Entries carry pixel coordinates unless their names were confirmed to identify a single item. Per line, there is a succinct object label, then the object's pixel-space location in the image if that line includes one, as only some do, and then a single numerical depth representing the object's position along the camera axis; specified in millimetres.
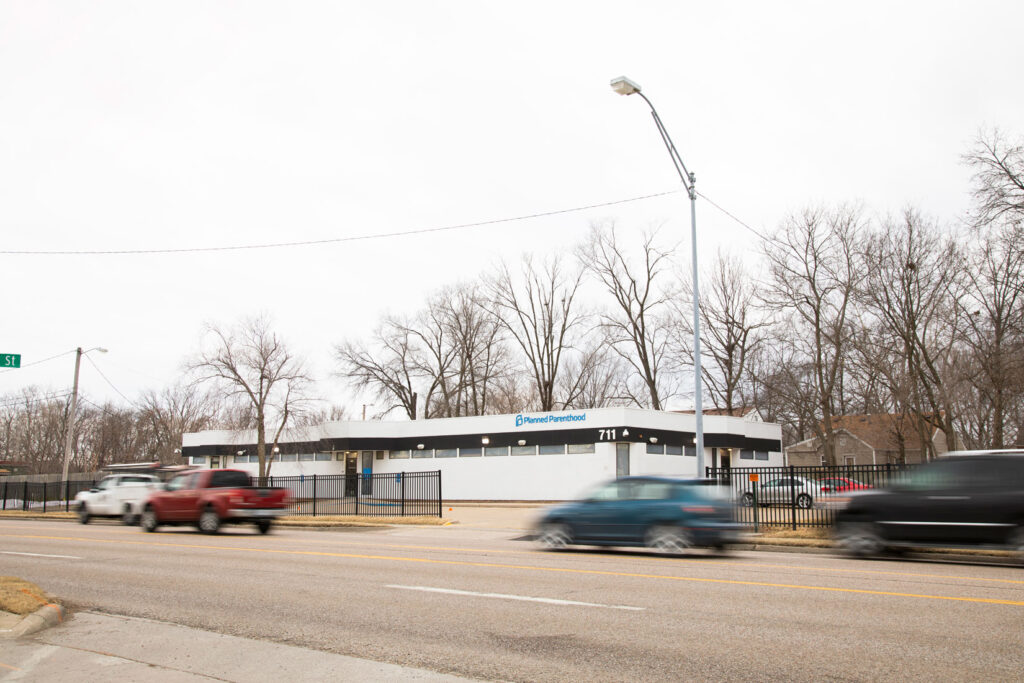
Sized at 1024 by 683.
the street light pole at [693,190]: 17719
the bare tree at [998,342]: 28516
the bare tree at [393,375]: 63469
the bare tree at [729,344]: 53688
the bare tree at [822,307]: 43906
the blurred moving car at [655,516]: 14641
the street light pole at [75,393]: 41281
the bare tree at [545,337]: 59219
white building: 38156
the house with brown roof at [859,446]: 66688
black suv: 13094
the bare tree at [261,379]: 44500
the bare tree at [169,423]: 75250
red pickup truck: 21094
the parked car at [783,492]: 19656
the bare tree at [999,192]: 25219
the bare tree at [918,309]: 39156
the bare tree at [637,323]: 55125
